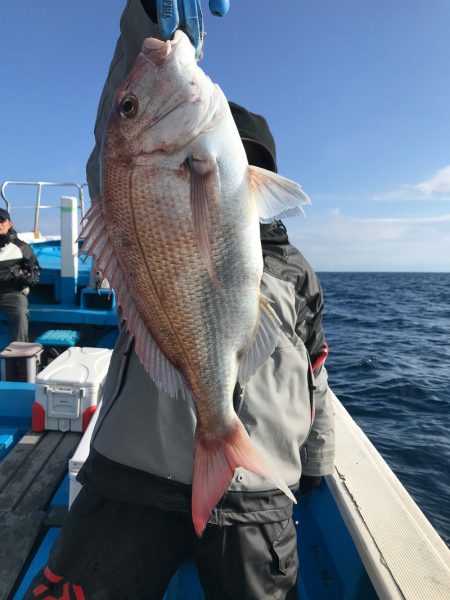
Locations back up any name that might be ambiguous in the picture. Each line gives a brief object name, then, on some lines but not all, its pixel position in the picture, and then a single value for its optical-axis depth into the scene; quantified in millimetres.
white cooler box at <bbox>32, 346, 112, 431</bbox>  3602
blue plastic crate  5844
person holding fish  1205
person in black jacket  5906
